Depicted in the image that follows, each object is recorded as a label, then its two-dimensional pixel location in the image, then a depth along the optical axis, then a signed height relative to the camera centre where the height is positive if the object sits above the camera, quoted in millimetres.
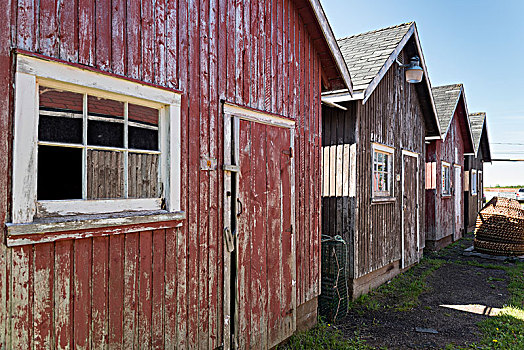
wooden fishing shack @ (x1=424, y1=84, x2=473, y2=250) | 12250 +452
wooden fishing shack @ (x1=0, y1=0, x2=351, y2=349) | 2355 +75
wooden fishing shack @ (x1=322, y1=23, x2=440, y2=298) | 6832 +493
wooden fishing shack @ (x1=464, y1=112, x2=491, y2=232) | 17109 +627
